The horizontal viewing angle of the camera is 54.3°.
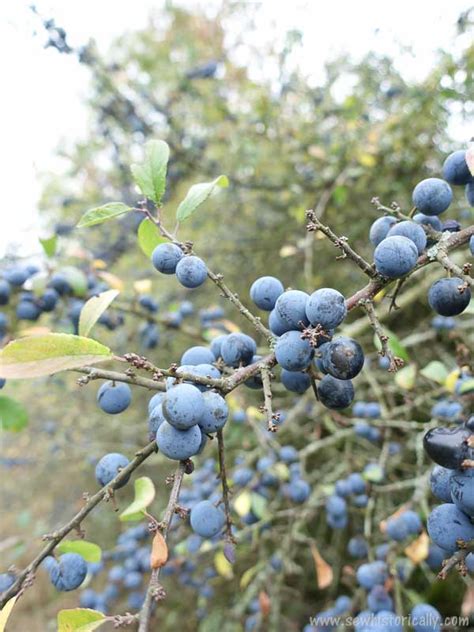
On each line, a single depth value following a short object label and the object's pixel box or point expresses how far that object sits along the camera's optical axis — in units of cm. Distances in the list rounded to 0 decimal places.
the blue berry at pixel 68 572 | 19
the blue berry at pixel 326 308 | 14
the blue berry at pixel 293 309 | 15
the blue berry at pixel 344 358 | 14
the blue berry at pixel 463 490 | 13
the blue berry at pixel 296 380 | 17
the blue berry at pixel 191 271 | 17
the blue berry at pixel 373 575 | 25
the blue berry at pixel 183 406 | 13
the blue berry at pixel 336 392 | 16
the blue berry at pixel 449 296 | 15
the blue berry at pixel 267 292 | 18
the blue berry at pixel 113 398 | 18
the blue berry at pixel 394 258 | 14
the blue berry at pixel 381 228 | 18
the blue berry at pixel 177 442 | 13
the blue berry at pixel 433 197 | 17
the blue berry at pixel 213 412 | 14
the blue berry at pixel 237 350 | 16
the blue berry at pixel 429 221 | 18
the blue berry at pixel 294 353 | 14
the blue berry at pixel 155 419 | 15
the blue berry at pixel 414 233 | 16
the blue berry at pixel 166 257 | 18
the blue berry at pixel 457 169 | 19
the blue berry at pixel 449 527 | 14
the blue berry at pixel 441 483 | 15
